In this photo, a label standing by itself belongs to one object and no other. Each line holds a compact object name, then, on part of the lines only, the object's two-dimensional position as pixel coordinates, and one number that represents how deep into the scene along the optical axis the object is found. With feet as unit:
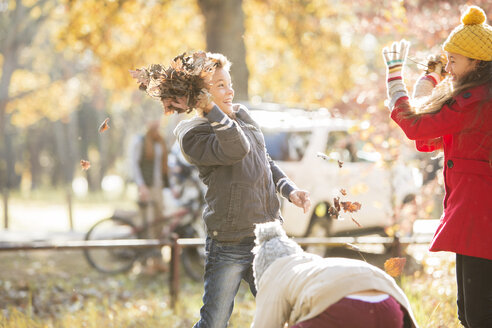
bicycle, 56.13
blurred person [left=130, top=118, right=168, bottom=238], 55.57
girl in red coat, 19.74
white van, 54.03
